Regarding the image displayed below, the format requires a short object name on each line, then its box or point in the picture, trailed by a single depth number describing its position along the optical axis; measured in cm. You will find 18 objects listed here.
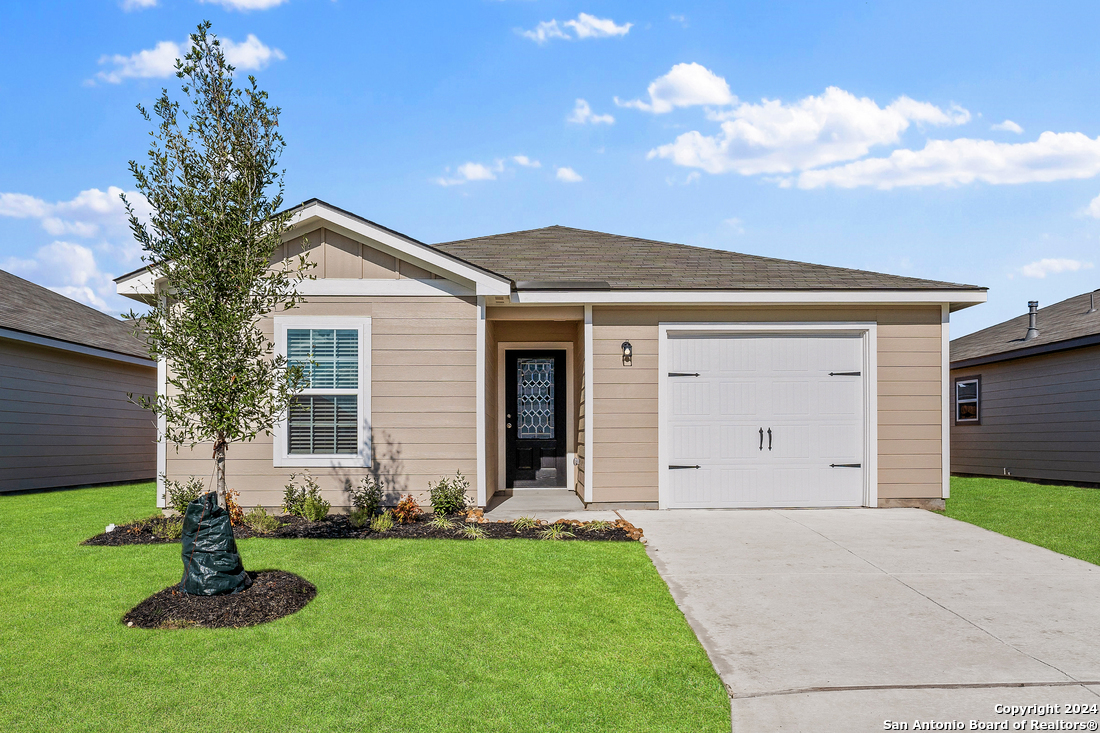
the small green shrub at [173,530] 643
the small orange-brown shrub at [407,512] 709
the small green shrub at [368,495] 743
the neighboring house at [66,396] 1074
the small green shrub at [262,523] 672
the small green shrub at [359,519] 686
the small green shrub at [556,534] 640
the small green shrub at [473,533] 641
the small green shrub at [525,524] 680
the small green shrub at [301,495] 740
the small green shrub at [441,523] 680
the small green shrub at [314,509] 725
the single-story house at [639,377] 779
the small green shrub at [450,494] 740
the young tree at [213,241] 438
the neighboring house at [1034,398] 1182
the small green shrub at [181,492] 738
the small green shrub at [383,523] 671
